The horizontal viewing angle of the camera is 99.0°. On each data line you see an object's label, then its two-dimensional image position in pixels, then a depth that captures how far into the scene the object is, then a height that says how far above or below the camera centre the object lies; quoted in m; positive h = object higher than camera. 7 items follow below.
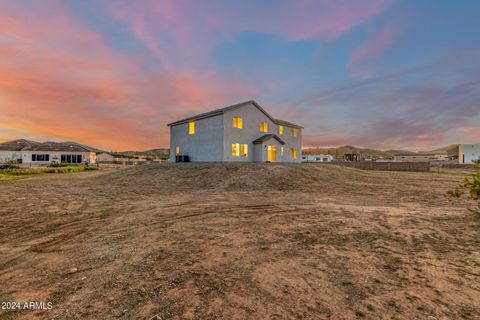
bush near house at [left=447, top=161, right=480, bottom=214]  7.92 -1.09
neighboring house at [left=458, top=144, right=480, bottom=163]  53.59 +2.24
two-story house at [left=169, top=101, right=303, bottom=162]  23.85 +3.15
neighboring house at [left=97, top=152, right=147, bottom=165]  69.39 +1.30
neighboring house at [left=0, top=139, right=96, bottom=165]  41.31 +1.57
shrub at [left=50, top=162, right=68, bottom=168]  36.63 -0.78
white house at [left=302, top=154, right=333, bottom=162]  64.06 +0.81
